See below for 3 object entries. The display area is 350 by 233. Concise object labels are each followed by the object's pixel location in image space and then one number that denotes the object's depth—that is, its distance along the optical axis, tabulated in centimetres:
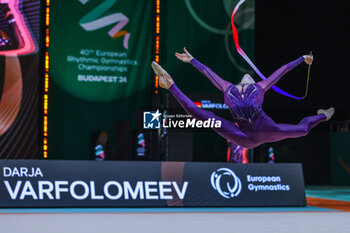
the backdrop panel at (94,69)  1316
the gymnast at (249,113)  1012
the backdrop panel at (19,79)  1260
